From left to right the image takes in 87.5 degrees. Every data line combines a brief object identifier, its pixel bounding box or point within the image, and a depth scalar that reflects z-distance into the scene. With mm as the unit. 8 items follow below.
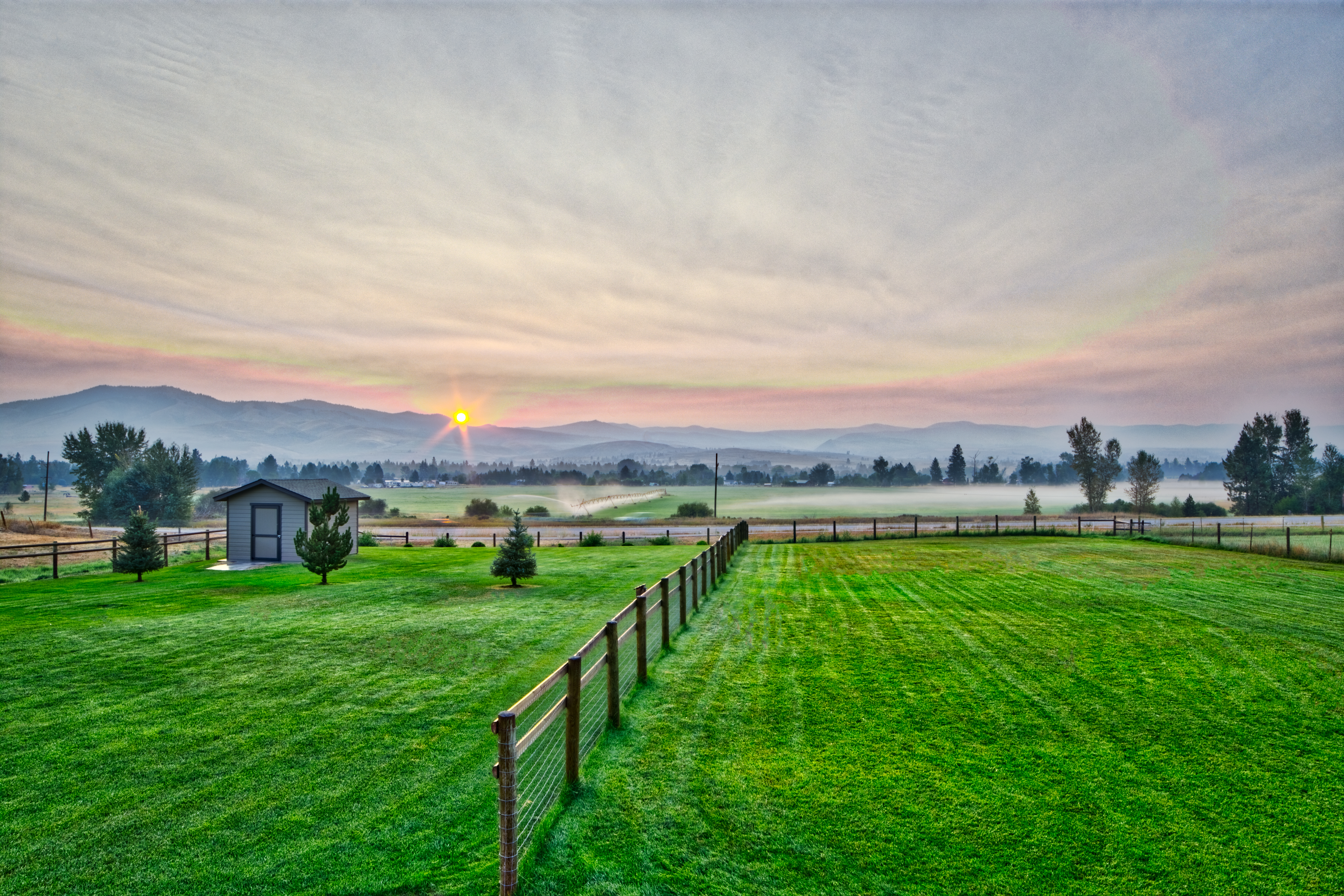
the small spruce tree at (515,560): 18938
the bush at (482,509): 85188
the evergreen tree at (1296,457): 96062
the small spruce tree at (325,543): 19812
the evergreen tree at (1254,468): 93500
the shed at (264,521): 25625
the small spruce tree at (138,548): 20953
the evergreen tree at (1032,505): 77812
